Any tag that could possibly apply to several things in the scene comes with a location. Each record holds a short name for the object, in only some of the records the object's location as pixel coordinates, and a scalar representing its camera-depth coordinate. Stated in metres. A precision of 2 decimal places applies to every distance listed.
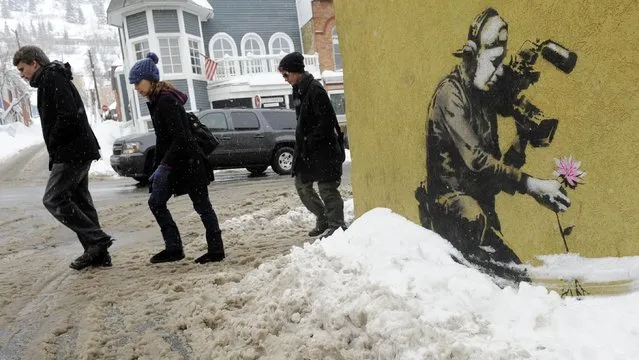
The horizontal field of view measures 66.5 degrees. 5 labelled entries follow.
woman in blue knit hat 4.17
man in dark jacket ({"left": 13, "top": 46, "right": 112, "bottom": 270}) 4.18
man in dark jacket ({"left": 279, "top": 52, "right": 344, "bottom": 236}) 4.74
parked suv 11.44
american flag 22.58
